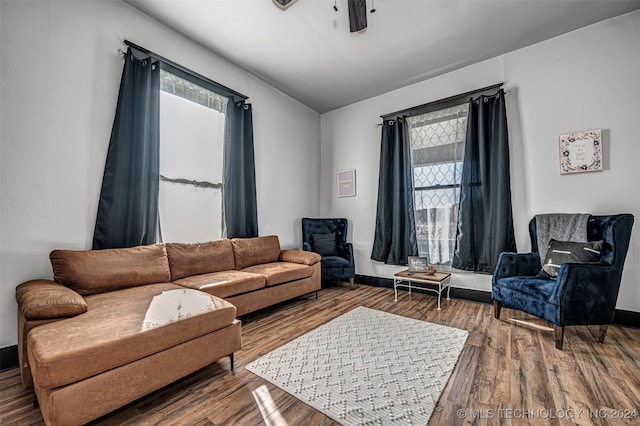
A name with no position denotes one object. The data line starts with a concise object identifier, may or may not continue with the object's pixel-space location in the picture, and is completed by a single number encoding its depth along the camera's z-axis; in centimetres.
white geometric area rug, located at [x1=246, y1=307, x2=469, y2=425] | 148
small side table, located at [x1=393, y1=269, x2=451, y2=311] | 310
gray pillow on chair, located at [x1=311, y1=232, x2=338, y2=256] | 420
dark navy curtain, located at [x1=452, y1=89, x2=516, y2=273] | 314
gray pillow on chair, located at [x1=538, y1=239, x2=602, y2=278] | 234
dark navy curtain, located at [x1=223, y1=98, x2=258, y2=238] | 336
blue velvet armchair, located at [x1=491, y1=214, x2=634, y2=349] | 211
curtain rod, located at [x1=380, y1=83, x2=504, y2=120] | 335
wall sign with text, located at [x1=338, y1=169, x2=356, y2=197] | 458
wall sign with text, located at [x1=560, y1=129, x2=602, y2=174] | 271
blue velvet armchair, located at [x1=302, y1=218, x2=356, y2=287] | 388
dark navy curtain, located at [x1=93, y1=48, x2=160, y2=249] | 234
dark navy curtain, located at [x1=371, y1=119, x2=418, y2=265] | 390
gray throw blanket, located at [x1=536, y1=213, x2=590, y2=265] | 260
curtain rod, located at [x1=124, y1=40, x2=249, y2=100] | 254
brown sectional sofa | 122
